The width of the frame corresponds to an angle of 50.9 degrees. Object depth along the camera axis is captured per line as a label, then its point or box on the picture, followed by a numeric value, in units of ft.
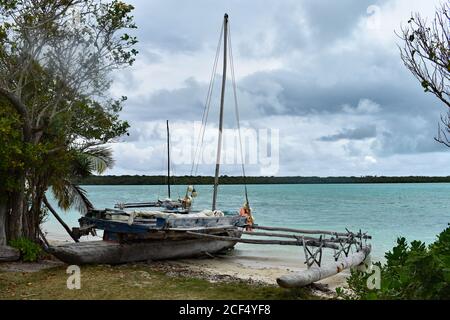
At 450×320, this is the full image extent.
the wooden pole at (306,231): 47.32
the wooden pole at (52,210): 46.42
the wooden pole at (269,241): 36.52
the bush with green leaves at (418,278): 19.92
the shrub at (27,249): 38.17
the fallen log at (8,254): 36.88
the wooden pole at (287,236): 37.32
